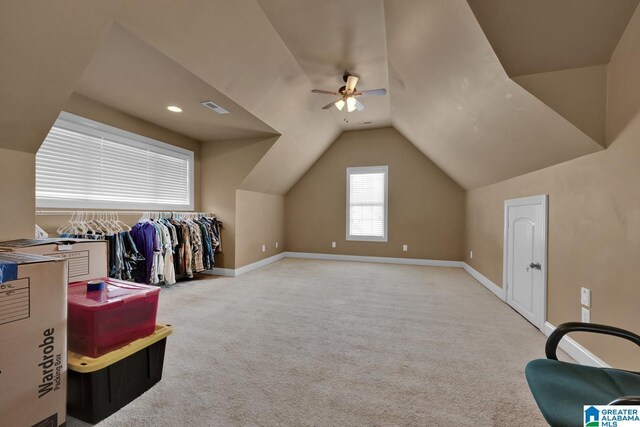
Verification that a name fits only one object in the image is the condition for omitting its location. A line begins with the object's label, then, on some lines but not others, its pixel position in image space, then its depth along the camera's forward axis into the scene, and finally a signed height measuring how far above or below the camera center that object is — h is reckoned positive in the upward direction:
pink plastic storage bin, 1.41 -0.61
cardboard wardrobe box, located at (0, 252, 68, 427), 1.12 -0.60
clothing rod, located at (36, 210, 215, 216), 2.68 -0.02
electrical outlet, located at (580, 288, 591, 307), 1.95 -0.63
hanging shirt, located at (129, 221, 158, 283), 3.44 -0.44
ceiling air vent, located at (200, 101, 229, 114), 3.07 +1.28
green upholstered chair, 0.91 -0.69
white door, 2.56 -0.48
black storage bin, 1.39 -0.98
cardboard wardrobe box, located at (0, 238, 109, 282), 1.57 -0.27
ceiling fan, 3.16 +1.50
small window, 5.90 +0.22
